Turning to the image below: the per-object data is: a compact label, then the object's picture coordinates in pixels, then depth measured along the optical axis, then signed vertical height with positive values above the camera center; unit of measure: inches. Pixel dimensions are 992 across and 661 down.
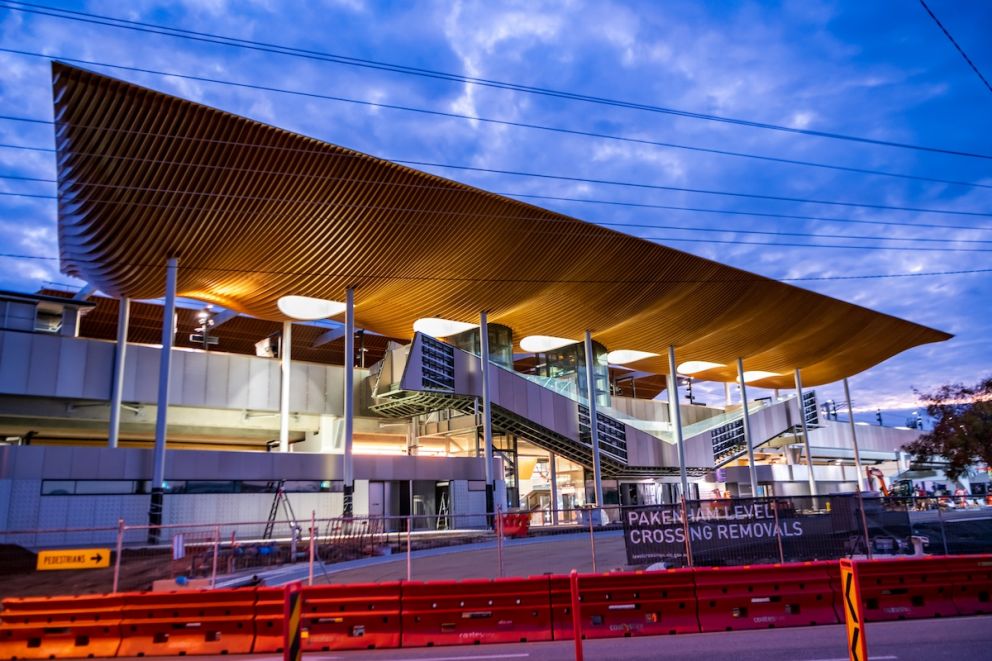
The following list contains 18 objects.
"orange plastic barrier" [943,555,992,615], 476.7 -63.4
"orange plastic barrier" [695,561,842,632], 460.4 -66.1
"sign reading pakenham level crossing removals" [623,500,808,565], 628.4 -34.8
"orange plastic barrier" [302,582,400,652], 443.8 -70.8
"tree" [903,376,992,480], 1069.8 +80.7
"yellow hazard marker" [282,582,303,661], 243.0 -39.2
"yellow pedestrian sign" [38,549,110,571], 516.4 -35.3
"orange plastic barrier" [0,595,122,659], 449.7 -72.8
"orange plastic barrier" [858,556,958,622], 468.8 -66.2
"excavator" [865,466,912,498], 2549.2 +0.3
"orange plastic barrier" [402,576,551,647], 447.5 -68.7
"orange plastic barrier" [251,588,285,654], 436.8 -70.2
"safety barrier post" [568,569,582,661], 271.1 -46.6
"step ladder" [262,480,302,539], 1301.7 -0.9
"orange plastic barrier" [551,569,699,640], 452.8 -67.0
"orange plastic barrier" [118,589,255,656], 441.7 -69.6
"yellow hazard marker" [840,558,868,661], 244.5 -42.1
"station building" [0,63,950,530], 1123.9 +412.4
